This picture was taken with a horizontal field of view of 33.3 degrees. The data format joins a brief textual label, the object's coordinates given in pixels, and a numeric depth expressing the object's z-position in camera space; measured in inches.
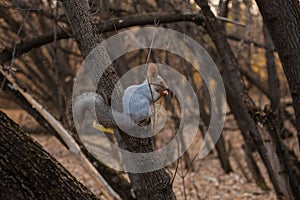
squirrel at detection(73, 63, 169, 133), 102.0
